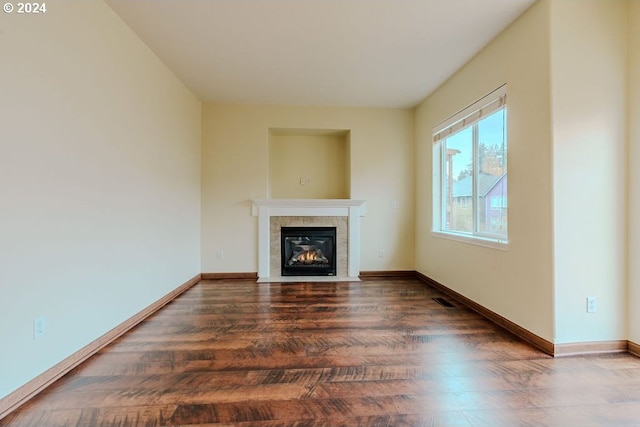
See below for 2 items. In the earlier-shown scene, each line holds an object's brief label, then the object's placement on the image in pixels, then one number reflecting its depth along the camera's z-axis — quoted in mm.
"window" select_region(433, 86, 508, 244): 2691
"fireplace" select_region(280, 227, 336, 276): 4504
